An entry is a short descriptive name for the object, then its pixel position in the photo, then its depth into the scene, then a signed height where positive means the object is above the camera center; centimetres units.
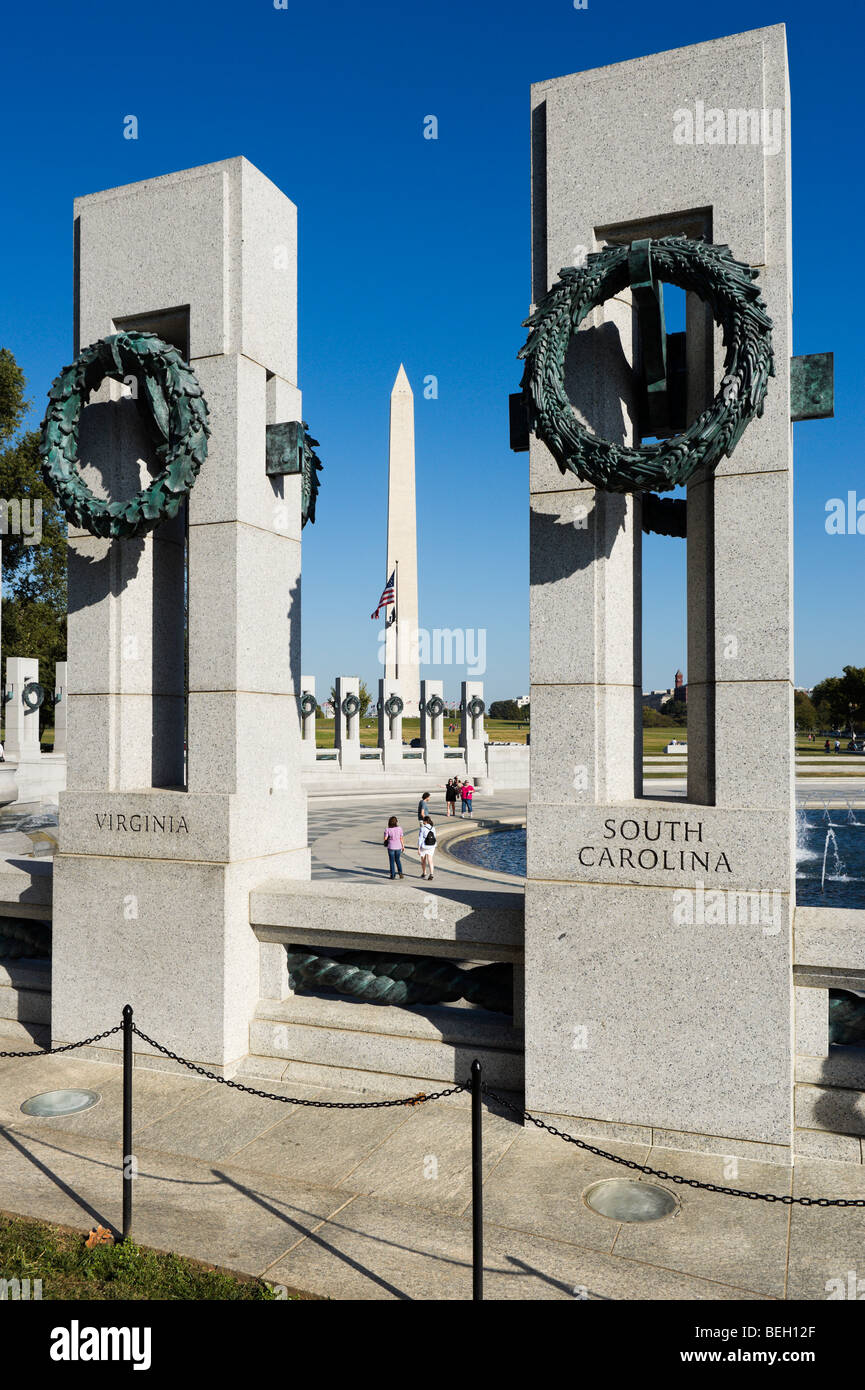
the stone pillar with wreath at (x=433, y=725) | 4241 -117
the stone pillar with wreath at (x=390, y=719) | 4188 -87
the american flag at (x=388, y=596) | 4609 +514
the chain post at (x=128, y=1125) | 489 -237
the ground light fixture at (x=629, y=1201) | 523 -291
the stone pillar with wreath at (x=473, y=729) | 4275 -139
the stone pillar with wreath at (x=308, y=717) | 4200 -79
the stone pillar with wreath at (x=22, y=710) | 3659 -34
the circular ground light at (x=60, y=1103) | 674 -297
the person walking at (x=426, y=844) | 1873 -292
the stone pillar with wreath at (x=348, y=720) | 4034 -87
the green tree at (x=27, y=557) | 4491 +742
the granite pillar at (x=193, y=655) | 750 +39
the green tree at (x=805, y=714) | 11262 -200
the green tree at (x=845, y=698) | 8556 -2
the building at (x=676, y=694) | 12962 +76
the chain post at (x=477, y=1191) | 424 -231
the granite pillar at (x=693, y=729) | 598 -18
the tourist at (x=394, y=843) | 1872 -289
